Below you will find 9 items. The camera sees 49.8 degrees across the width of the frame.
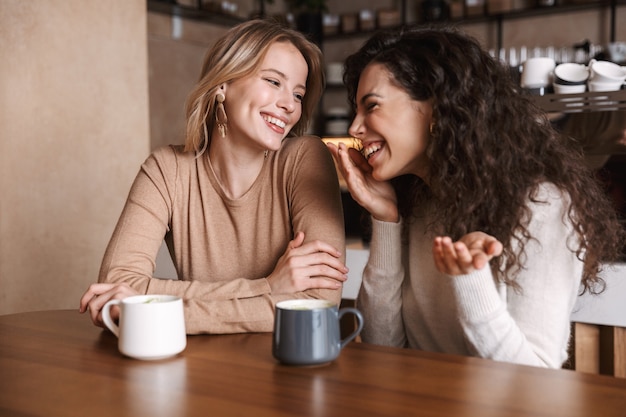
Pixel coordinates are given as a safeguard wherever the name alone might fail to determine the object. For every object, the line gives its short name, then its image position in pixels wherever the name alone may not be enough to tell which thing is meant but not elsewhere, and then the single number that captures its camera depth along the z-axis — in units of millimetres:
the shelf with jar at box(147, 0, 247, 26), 4004
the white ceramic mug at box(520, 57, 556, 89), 1933
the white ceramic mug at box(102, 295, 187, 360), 925
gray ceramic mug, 874
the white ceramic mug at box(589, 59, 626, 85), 1813
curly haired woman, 1130
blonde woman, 1377
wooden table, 732
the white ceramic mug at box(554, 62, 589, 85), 1869
